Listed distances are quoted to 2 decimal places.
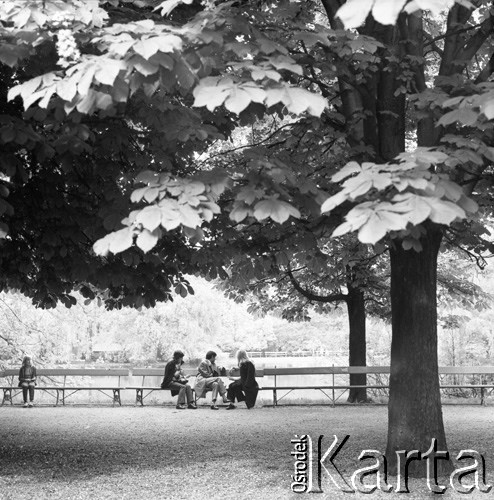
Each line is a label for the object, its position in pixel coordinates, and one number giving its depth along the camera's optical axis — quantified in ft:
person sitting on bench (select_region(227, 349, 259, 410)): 54.75
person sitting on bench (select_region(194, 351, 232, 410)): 55.95
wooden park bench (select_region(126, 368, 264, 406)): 65.67
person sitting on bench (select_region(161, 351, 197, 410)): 56.13
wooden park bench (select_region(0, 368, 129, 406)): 63.24
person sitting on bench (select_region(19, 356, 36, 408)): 61.93
